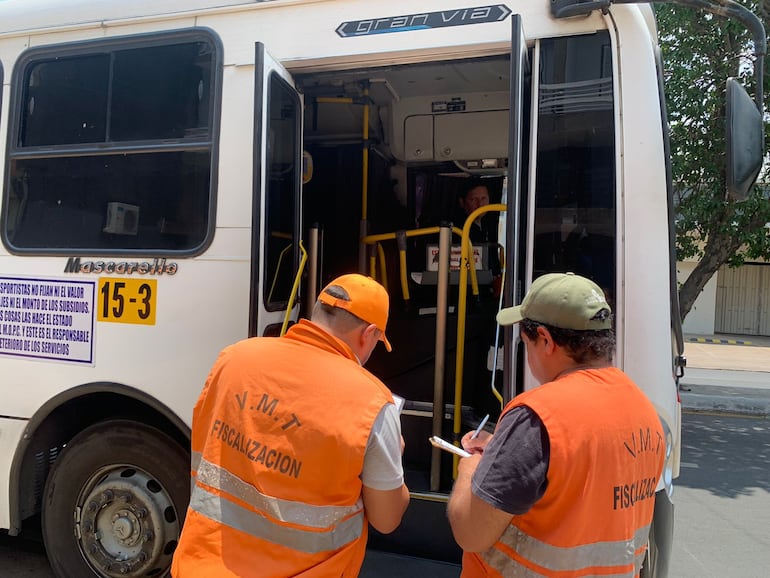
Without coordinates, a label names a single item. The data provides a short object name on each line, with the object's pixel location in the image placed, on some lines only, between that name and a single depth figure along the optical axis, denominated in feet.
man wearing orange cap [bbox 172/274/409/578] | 4.84
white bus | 7.48
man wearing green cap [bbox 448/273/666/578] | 4.49
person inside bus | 13.82
